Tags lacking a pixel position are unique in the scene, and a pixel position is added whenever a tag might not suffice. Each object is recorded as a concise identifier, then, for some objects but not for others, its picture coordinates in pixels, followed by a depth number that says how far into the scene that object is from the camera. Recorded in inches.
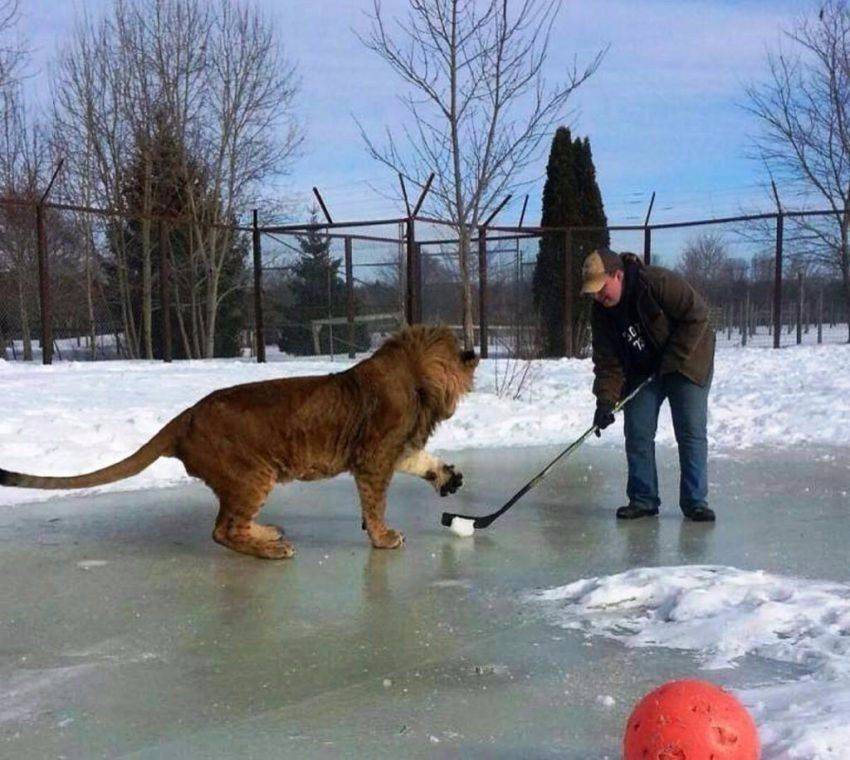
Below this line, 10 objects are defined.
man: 240.8
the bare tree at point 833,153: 792.9
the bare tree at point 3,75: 716.5
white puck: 230.2
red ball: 93.4
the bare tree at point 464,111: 510.4
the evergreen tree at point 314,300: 765.3
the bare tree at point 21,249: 829.2
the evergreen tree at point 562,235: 769.6
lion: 210.1
